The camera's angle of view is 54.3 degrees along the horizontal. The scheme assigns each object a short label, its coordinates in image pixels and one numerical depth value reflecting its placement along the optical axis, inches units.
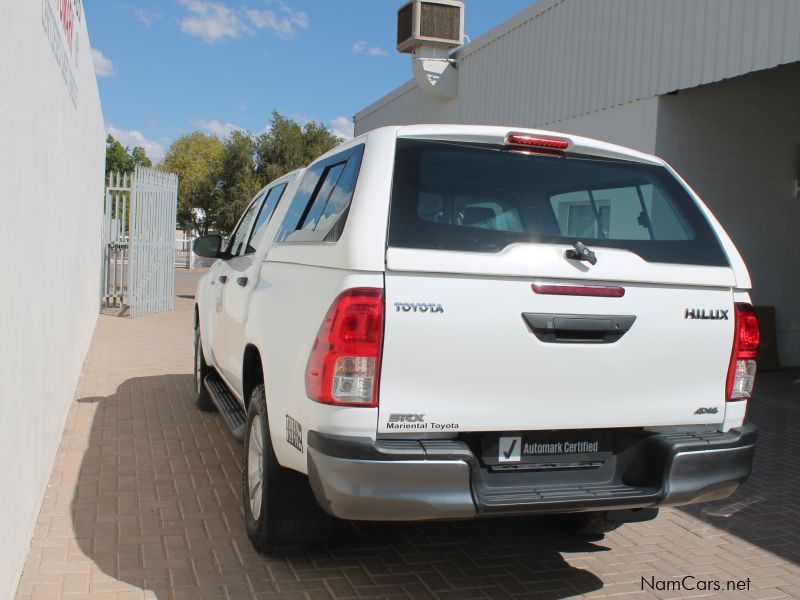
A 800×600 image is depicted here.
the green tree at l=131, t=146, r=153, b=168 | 2146.2
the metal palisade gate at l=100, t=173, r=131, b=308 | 582.9
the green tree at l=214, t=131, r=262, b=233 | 937.5
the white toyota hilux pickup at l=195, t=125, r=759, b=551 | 115.0
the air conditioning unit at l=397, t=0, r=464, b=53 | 556.7
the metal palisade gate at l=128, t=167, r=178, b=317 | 562.3
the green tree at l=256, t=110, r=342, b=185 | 947.3
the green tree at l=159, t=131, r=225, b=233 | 1897.1
